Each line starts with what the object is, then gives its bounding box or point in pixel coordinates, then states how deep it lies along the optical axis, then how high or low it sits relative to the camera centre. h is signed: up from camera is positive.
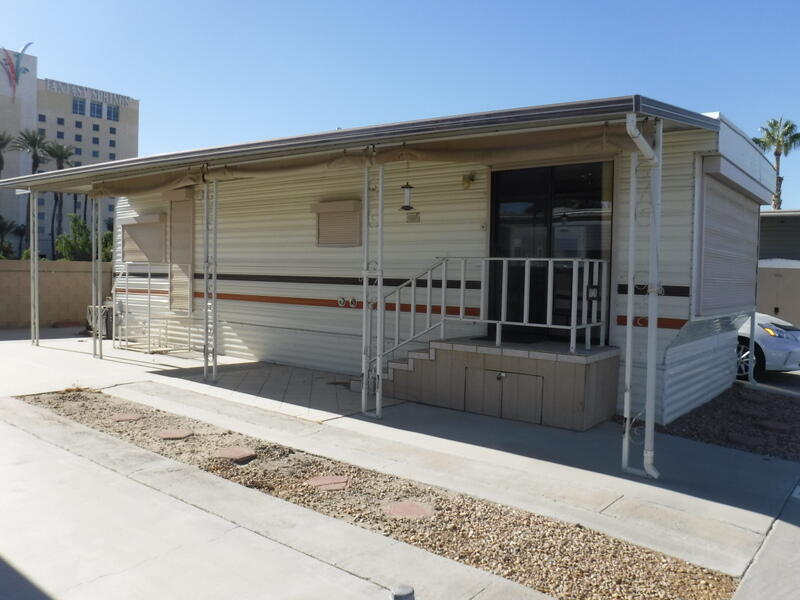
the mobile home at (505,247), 6.17 +0.35
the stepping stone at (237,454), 5.29 -1.51
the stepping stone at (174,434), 5.88 -1.50
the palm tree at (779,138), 37.81 +8.34
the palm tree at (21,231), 62.25 +3.53
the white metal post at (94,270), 10.17 -0.02
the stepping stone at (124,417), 6.48 -1.48
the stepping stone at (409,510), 4.18 -1.54
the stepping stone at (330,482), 4.70 -1.54
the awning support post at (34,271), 11.20 -0.05
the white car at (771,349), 9.76 -1.03
